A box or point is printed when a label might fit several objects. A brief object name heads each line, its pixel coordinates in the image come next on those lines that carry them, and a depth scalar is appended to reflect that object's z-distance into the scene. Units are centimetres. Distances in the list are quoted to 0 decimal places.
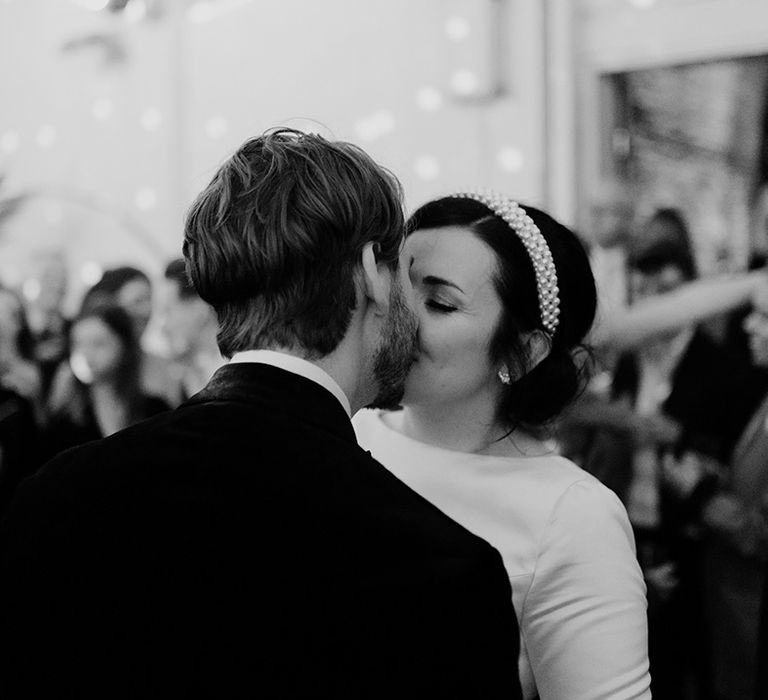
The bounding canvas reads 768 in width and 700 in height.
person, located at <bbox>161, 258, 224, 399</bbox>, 374
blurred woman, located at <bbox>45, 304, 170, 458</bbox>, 394
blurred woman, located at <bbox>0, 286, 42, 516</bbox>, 402
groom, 96
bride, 135
